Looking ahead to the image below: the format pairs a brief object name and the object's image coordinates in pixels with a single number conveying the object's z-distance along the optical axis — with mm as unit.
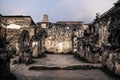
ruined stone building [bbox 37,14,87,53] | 11414
